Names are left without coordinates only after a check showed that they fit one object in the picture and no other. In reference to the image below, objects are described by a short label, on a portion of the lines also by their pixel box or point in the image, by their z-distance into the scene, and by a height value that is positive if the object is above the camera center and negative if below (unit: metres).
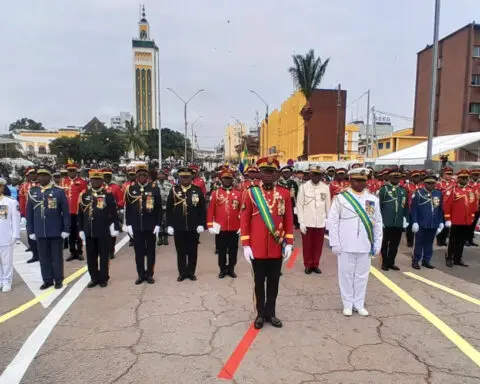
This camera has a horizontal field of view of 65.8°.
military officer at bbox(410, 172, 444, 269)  7.10 -0.91
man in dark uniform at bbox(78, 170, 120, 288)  6.05 -0.98
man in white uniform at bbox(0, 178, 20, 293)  5.90 -1.12
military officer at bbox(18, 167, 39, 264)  7.95 -0.69
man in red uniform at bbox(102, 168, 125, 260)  8.36 -0.59
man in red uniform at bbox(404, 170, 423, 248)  9.44 -0.45
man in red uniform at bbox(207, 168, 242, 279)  6.76 -1.01
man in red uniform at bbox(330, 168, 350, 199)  9.81 -0.41
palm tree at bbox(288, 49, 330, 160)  33.59 +8.74
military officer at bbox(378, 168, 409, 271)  7.07 -0.93
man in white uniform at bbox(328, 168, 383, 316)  4.88 -0.90
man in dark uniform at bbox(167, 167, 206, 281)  6.46 -0.93
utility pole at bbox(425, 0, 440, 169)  12.81 +3.63
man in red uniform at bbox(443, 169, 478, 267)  7.41 -0.92
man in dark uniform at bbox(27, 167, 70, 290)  5.92 -0.94
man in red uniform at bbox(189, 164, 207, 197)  10.16 -0.43
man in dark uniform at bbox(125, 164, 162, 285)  6.36 -0.95
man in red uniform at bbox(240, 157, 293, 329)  4.51 -0.81
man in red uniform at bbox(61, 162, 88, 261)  8.21 -0.71
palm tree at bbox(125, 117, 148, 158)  62.00 +4.49
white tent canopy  16.84 +0.97
